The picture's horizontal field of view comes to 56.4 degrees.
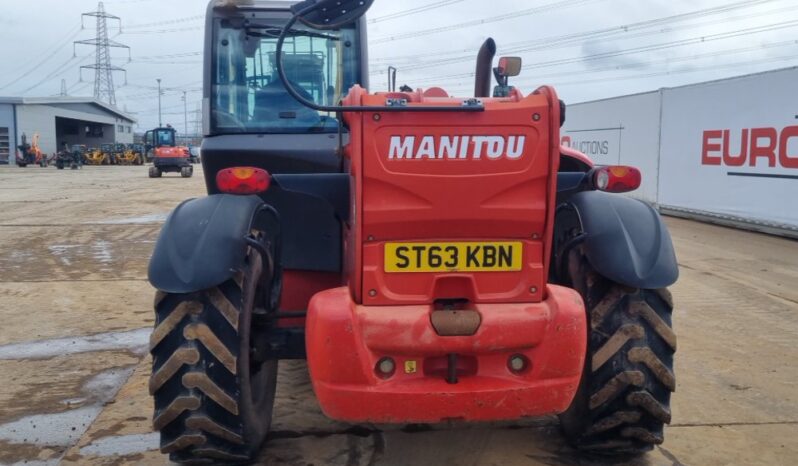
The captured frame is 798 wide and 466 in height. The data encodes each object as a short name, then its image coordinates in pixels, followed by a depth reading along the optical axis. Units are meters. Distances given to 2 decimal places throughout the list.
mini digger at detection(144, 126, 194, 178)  35.12
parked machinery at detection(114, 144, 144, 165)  56.05
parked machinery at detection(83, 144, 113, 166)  55.91
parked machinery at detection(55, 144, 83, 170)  45.84
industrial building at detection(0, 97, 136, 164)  52.47
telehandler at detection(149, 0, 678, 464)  2.88
